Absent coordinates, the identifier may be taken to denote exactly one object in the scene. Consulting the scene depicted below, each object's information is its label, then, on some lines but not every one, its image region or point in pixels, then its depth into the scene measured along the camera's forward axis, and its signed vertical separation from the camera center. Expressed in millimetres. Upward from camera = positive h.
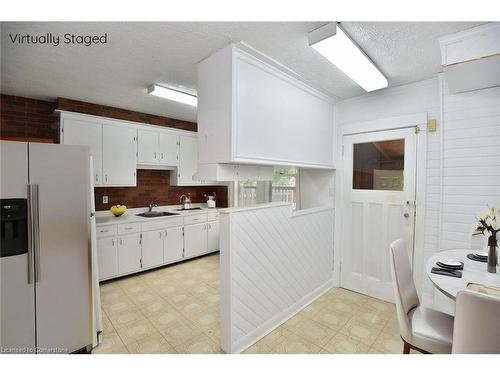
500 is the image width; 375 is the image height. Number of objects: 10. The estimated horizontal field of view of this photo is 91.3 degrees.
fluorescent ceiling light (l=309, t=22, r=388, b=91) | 1639 +983
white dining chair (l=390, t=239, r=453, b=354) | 1482 -919
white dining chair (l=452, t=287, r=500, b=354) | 988 -587
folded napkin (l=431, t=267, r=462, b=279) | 1596 -603
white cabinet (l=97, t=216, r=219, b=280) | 3332 -969
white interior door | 2746 -264
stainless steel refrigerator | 1718 -518
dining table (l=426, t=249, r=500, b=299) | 1421 -607
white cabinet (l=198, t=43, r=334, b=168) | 1915 +625
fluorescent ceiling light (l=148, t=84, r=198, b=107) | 2746 +1006
